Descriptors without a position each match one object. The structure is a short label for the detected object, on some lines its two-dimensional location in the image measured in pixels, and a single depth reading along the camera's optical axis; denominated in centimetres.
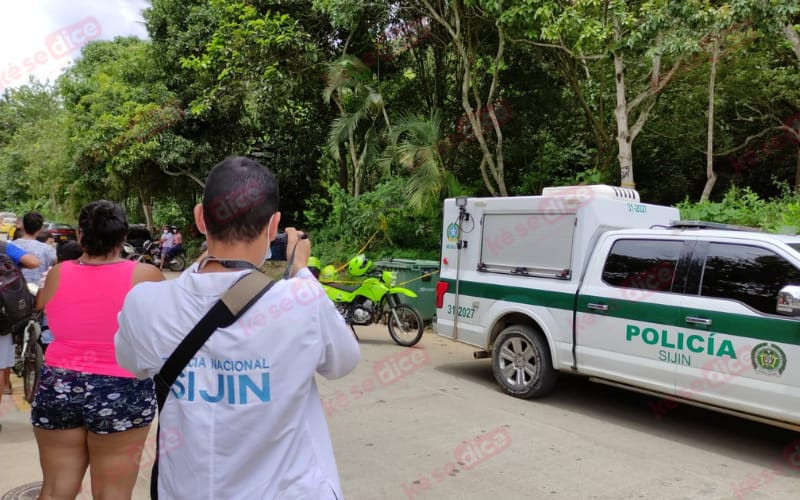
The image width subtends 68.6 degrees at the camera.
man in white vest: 146
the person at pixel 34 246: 536
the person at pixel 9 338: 424
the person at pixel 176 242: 1939
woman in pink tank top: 251
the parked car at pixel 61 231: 2192
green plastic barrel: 1000
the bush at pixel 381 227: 1270
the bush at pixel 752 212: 757
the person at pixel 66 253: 531
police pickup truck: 461
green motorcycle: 905
